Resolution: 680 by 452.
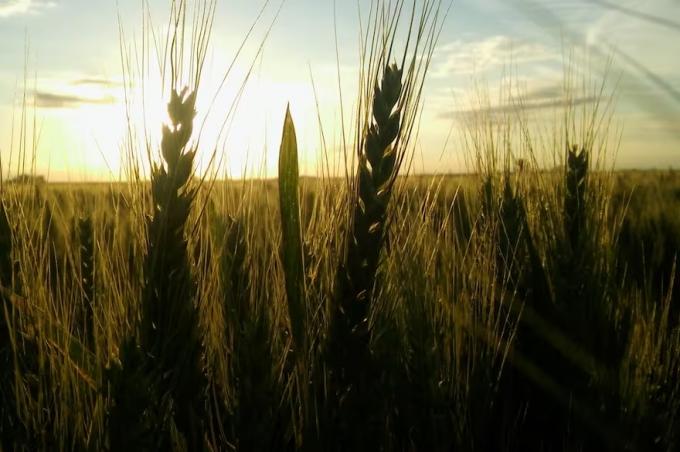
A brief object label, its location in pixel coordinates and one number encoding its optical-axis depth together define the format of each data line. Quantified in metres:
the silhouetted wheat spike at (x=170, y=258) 0.20
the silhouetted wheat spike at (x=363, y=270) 0.21
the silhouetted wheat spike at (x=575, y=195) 0.40
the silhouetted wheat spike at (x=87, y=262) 0.32
